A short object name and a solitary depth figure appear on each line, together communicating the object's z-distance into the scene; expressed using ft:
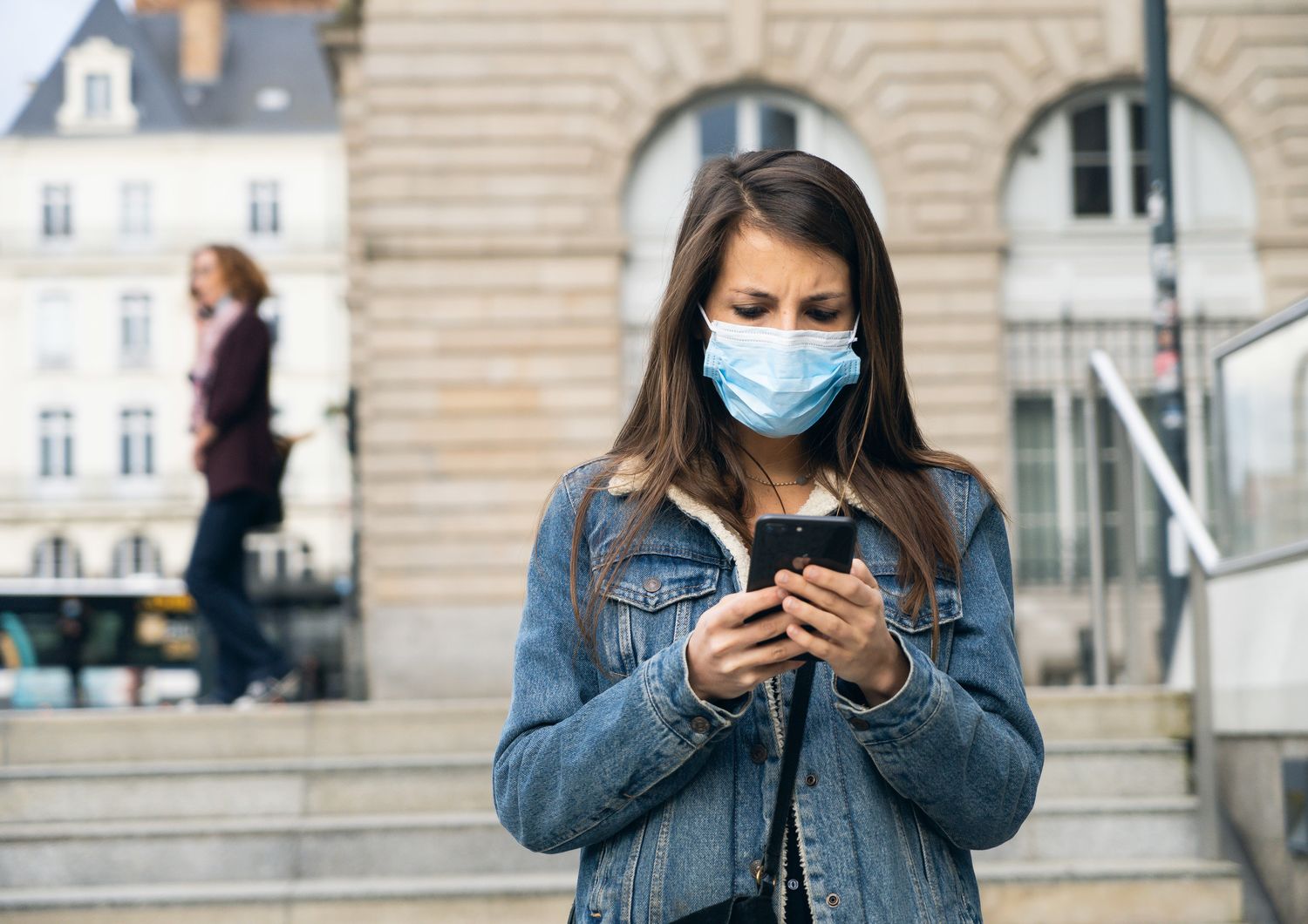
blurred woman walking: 23.39
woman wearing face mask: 6.24
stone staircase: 18.17
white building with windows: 170.50
